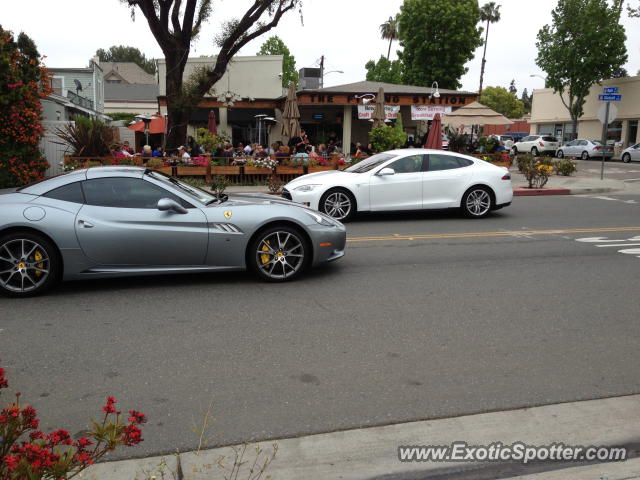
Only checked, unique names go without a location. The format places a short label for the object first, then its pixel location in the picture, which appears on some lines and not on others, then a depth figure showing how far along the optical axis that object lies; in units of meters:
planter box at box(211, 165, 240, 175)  17.91
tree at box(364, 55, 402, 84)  56.43
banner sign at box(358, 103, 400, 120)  29.33
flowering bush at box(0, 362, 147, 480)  2.08
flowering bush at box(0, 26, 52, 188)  13.56
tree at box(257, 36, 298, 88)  56.61
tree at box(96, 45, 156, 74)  114.31
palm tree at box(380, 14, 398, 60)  78.19
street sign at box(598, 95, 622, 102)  21.62
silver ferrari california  6.37
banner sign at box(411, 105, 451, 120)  29.89
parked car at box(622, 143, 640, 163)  37.53
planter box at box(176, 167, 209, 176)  17.58
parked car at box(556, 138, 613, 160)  39.72
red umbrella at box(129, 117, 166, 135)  28.54
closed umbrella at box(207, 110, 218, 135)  26.53
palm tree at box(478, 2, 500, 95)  73.31
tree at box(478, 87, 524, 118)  95.56
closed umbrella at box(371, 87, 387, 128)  21.91
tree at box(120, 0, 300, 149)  21.66
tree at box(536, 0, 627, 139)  43.56
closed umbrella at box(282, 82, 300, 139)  21.73
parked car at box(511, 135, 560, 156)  42.91
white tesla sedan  12.11
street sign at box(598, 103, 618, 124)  22.41
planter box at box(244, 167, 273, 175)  18.17
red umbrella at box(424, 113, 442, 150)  21.14
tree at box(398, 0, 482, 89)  46.69
